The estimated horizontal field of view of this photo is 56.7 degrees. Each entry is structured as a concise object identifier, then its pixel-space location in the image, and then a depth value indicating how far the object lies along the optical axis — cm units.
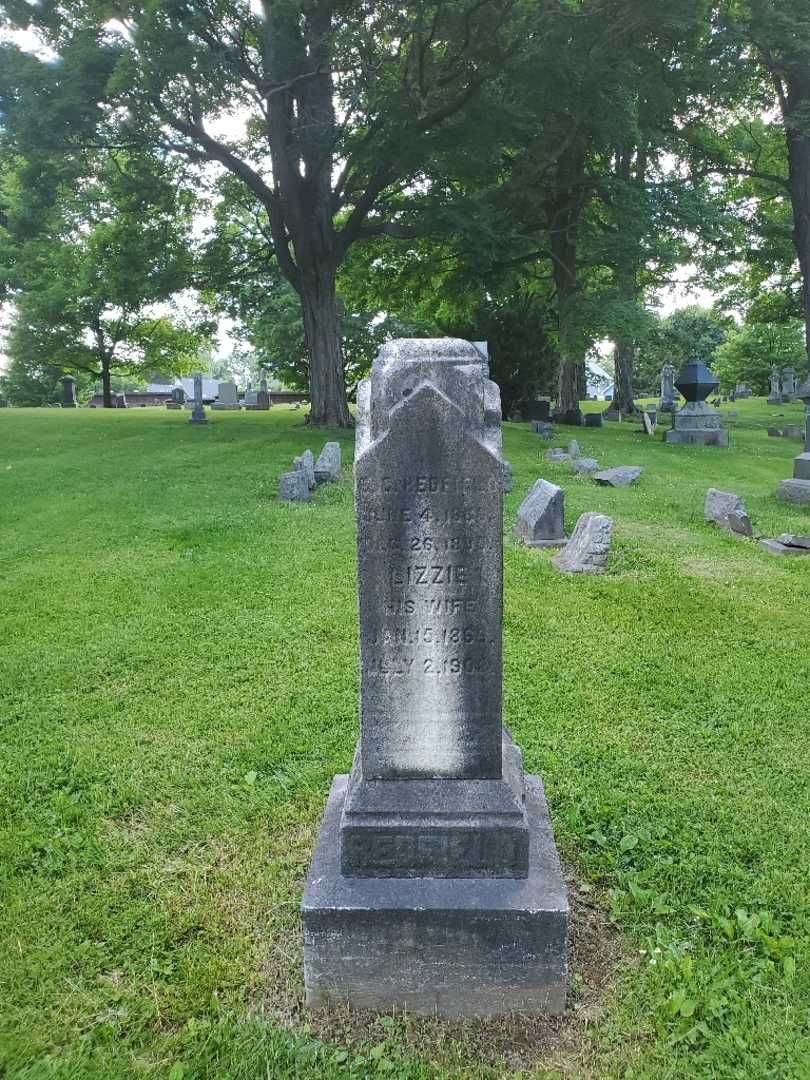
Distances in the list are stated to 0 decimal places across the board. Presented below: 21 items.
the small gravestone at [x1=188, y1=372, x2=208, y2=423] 2528
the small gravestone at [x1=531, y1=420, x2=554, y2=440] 2262
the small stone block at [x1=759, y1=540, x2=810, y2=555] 970
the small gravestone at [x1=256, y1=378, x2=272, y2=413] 4222
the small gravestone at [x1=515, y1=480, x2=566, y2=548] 1013
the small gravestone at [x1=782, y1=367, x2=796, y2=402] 4366
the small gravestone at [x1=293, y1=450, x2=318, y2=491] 1375
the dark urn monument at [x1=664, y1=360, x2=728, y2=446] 2239
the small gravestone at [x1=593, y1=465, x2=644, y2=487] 1453
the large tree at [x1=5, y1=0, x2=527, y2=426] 1552
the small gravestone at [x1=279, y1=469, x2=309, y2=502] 1316
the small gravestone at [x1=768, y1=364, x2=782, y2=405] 4072
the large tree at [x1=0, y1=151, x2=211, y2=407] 1823
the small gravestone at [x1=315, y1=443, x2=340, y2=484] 1449
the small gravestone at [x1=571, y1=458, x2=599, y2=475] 1599
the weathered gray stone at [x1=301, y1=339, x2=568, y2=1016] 301
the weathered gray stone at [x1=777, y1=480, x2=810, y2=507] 1320
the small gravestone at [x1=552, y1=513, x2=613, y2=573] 883
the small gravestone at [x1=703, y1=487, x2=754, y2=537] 1084
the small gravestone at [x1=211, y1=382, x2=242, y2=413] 4331
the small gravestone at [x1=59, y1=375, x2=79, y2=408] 3984
